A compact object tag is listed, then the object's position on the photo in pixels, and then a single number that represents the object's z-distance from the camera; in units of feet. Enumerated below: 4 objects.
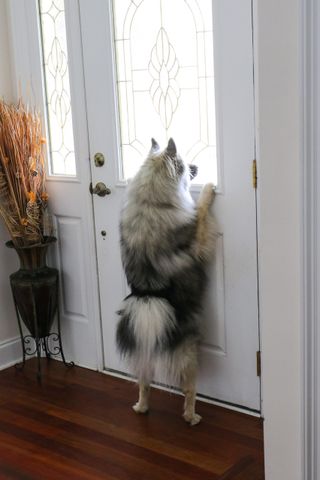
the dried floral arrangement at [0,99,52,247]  11.03
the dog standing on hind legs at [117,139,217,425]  9.30
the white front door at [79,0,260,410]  9.12
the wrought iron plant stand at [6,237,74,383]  11.41
